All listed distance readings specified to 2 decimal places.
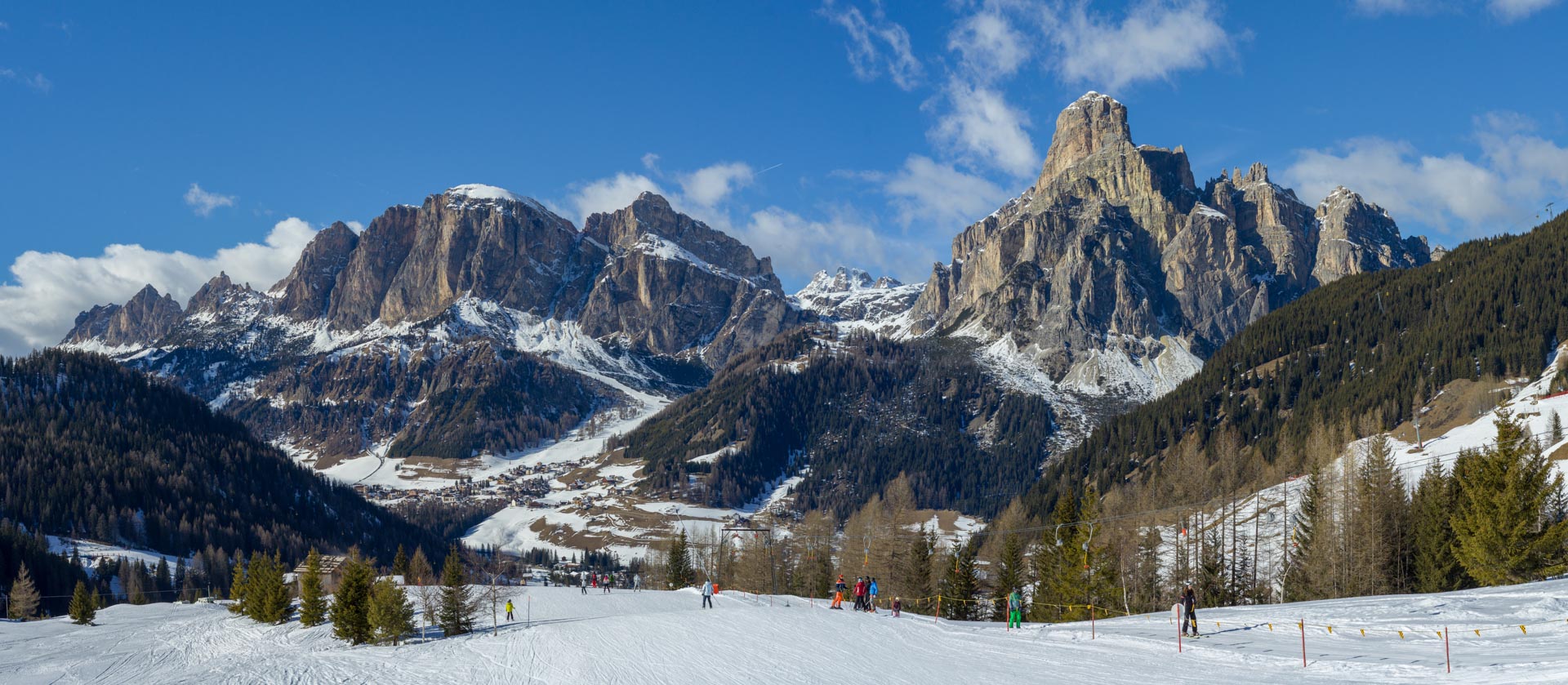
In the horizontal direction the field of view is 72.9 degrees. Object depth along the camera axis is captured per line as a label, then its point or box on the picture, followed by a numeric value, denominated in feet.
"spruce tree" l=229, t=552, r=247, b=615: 327.06
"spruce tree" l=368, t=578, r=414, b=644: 226.38
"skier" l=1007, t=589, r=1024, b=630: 185.47
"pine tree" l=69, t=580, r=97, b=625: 309.01
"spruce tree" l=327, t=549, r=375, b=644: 233.76
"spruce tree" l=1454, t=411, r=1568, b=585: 203.21
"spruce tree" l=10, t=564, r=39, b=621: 387.55
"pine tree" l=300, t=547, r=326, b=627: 270.05
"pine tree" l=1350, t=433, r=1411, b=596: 246.27
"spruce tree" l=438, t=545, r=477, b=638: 231.30
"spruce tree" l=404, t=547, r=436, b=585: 321.56
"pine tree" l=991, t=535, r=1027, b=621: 277.03
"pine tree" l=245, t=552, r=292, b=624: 293.43
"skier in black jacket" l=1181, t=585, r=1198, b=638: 150.76
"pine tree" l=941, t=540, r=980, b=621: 263.49
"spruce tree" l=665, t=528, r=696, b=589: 398.01
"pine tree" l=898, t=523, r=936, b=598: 284.41
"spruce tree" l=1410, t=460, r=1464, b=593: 225.56
